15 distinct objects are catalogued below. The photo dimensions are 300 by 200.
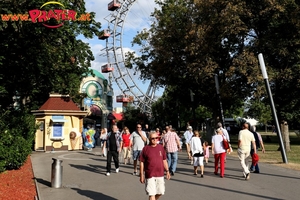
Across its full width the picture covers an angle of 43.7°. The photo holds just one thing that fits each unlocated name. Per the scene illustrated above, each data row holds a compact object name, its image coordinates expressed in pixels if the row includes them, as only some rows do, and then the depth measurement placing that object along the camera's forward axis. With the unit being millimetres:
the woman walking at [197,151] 12720
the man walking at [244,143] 12000
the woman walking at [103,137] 21500
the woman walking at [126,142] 16938
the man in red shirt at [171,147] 12945
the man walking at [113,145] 13703
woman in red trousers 12366
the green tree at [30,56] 13109
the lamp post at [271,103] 16078
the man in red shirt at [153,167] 6887
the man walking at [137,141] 13652
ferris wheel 65062
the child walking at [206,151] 15608
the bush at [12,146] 13227
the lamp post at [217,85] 21728
